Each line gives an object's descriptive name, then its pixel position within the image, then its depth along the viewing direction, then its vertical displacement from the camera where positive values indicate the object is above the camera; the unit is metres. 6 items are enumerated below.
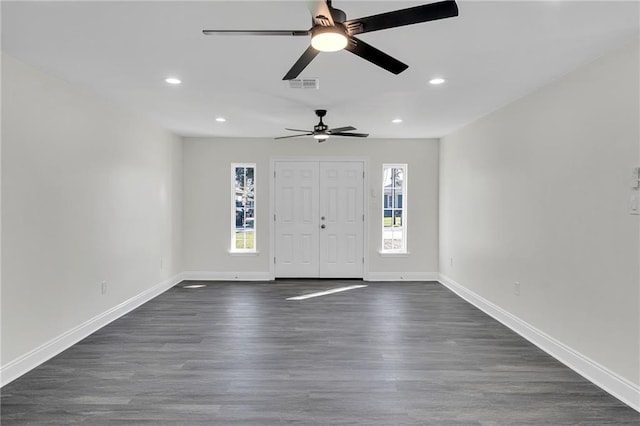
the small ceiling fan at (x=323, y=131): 4.38 +0.92
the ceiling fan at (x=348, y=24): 1.61 +0.85
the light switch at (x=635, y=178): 2.47 +0.21
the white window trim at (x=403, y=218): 6.45 -0.15
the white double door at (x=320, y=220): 6.45 -0.18
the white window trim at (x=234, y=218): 6.41 -0.15
